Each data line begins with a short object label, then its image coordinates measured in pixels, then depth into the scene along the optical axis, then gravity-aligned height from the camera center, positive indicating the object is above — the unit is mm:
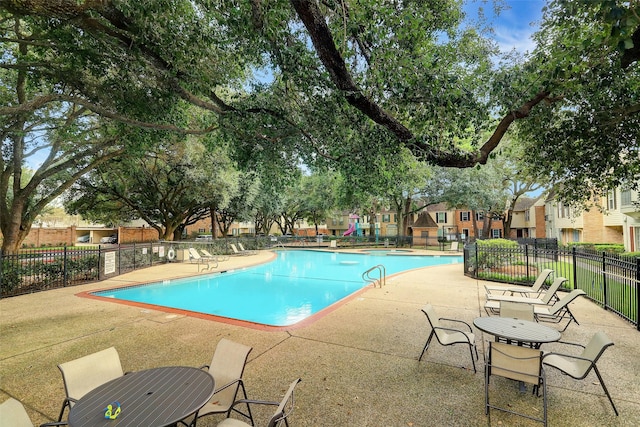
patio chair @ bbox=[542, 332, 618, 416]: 3373 -1724
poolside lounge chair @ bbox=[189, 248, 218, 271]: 17323 -2117
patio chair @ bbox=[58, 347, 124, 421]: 2793 -1441
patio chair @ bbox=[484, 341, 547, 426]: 3338 -1604
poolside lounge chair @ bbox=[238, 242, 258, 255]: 25781 -2251
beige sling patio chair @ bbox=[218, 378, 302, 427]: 2125 -1382
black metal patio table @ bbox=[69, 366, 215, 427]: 2222 -1418
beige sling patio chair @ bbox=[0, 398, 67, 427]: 2043 -1298
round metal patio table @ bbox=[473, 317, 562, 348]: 3842 -1460
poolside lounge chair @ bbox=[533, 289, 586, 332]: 5918 -1816
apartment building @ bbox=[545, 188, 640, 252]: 17797 -110
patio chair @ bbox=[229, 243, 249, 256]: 24053 -2108
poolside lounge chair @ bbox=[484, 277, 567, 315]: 6734 -1785
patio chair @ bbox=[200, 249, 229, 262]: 18230 -2283
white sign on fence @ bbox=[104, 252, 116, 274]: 12422 -1530
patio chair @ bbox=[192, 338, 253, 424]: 3020 -1579
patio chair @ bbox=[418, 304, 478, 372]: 4551 -1745
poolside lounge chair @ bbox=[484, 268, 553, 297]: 8252 -1807
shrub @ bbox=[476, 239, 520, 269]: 12321 -1459
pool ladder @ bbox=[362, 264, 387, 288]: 10867 -2213
